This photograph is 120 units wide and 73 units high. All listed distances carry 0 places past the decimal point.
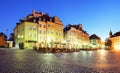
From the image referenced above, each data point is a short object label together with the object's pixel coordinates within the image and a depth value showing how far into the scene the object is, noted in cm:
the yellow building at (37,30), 2559
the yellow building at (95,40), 5328
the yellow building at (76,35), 3321
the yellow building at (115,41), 4209
